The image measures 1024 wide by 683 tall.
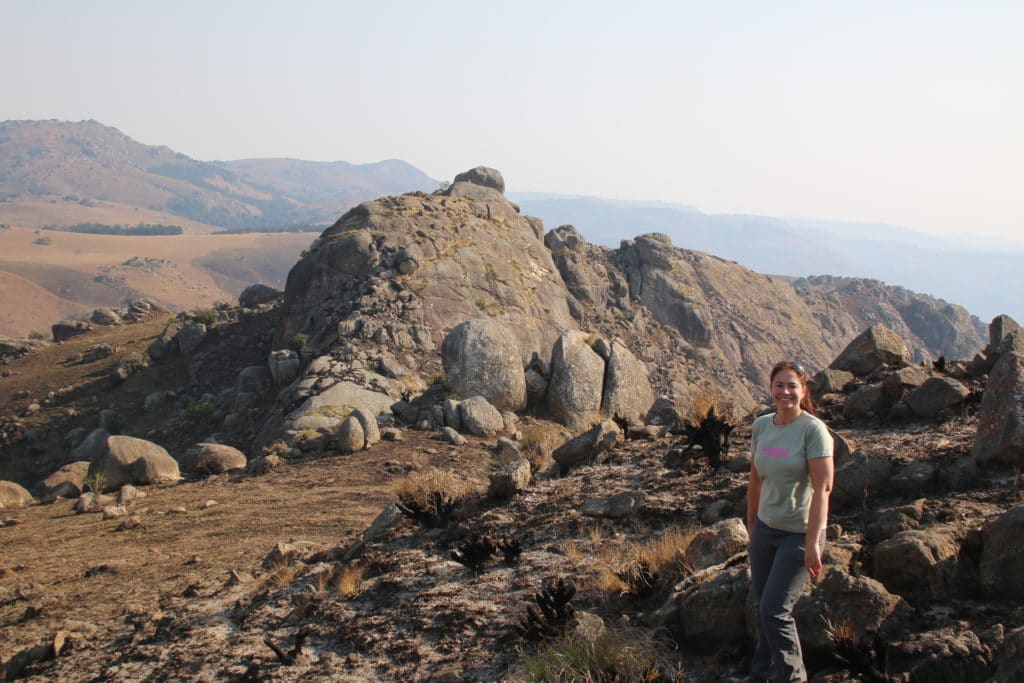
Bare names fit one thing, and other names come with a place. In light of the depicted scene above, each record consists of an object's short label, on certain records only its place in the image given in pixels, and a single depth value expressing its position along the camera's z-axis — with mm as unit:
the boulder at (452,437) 14562
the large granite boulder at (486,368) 16828
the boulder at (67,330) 30766
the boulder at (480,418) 15359
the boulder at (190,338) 25934
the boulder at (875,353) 12414
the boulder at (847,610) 4277
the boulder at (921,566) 4578
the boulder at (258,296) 31281
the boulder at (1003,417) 6121
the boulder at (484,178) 33469
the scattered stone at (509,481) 9117
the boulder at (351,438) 14180
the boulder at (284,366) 20594
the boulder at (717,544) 5699
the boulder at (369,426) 14469
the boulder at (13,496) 12352
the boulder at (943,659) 3835
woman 3926
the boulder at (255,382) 21228
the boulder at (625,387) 17281
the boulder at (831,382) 11727
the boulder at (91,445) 19281
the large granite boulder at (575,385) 16938
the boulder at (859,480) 6434
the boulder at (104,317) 33281
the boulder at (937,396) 8812
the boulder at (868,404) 9852
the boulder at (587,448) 10805
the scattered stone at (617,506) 7703
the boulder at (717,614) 4793
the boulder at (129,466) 13031
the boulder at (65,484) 12812
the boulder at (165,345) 25762
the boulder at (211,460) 13688
